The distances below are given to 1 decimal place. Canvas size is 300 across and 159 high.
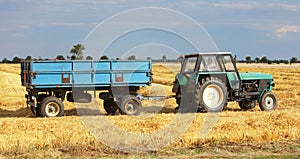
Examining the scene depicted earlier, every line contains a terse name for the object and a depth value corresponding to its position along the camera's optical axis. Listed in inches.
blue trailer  577.6
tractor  591.8
